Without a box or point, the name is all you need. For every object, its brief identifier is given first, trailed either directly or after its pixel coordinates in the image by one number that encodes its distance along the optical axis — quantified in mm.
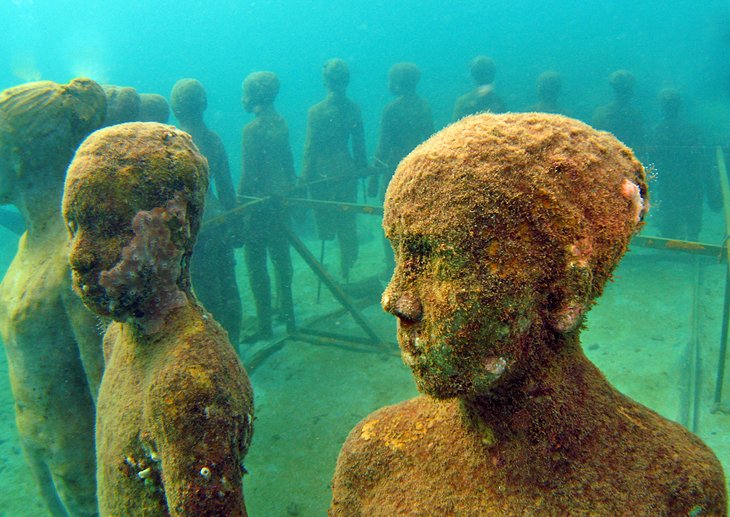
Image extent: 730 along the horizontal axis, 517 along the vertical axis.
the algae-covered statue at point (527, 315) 1026
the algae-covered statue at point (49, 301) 2732
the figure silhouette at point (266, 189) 7086
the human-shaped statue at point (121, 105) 4551
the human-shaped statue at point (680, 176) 9094
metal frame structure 4414
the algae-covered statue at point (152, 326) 1558
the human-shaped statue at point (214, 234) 5895
